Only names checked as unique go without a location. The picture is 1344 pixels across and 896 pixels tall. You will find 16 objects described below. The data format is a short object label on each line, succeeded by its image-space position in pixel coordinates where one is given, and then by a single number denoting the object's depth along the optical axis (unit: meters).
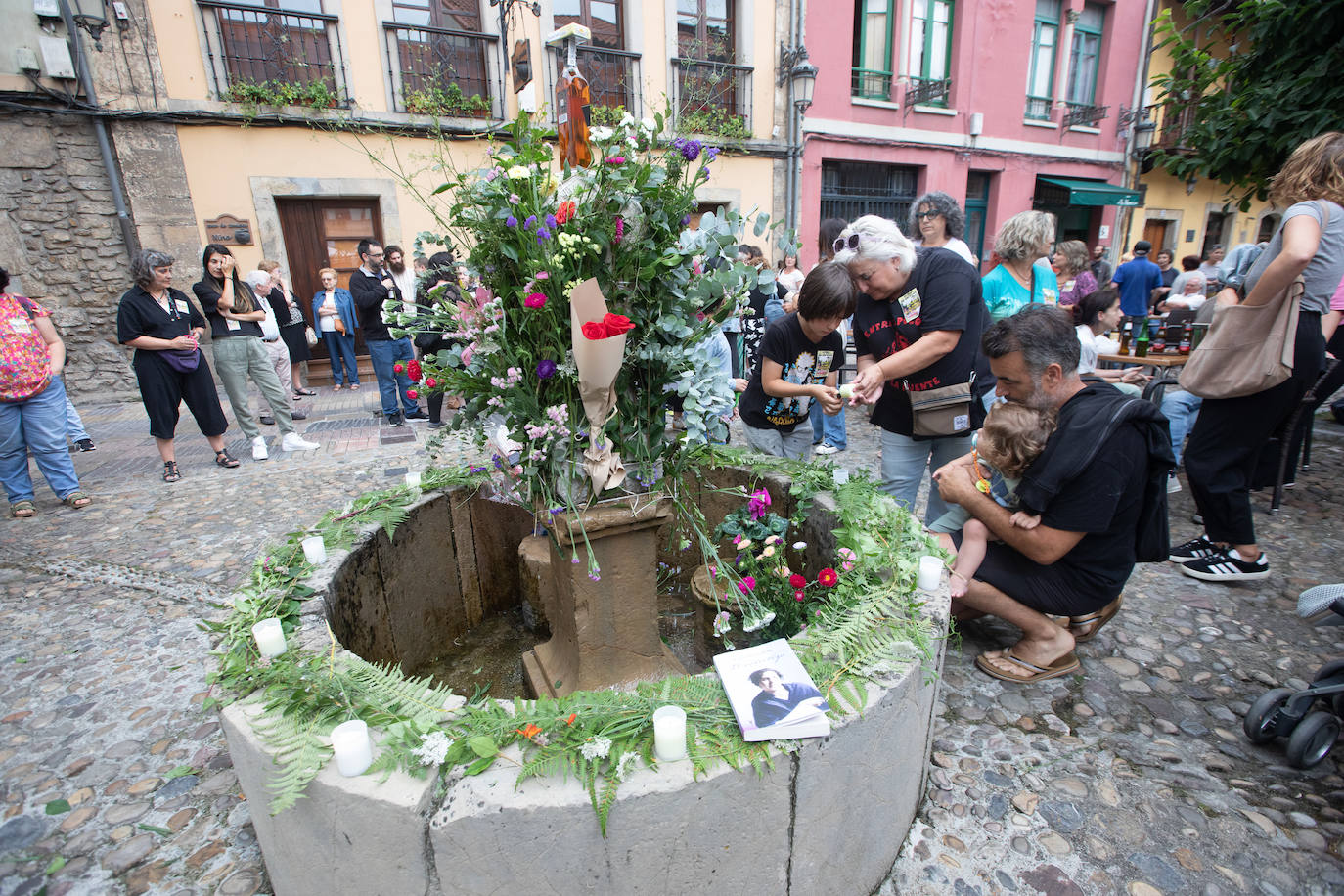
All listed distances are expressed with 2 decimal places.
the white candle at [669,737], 1.36
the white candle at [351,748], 1.33
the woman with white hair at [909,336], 2.72
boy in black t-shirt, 2.89
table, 4.47
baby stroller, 2.03
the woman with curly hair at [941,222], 3.80
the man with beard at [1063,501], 2.23
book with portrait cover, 1.42
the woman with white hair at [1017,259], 3.63
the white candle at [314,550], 2.12
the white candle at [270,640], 1.65
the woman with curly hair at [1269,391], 2.80
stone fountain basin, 1.31
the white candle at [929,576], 1.94
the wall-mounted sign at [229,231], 8.21
